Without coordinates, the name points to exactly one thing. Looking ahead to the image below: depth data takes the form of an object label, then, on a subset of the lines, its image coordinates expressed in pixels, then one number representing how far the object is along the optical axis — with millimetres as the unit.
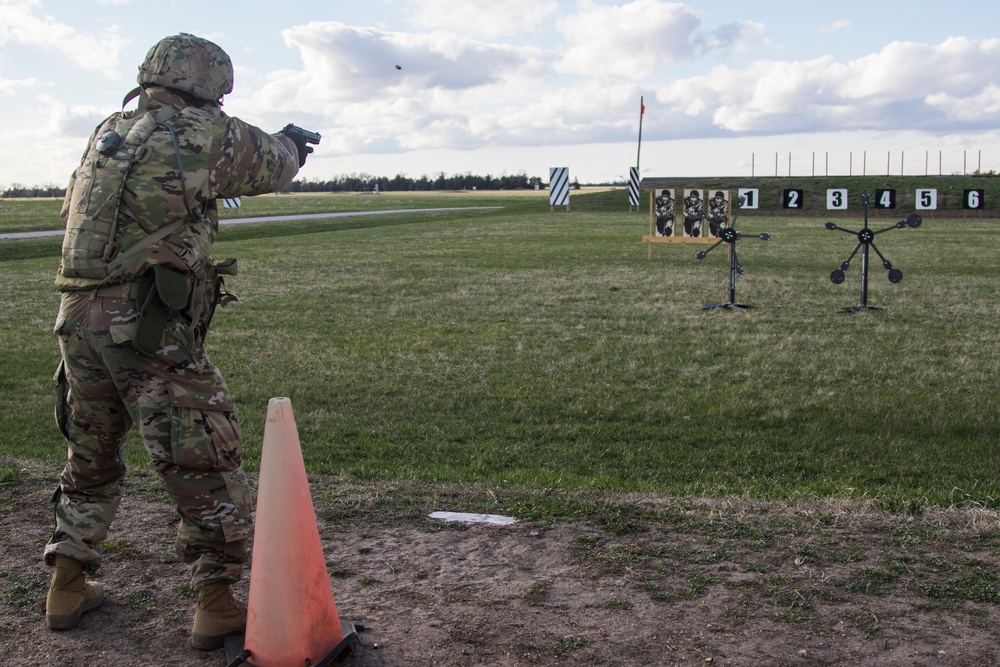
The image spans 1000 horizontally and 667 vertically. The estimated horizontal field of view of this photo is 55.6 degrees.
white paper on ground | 4289
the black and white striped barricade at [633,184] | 41872
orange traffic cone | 3025
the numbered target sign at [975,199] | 42562
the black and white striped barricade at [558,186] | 45281
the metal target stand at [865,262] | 11555
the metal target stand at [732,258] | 12359
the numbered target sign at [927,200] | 33053
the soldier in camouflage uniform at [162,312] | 3090
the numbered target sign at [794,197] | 34188
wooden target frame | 17141
